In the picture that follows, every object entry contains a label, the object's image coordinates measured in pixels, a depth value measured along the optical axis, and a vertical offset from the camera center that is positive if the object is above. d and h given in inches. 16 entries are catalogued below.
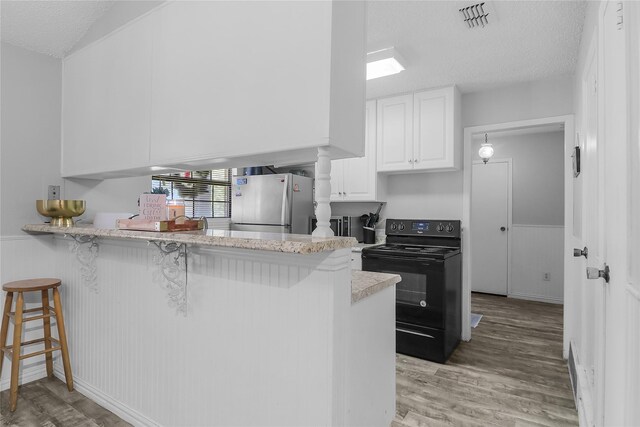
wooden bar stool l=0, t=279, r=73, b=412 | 82.8 -28.0
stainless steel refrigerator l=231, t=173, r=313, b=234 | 144.3 +4.6
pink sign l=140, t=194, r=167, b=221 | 64.4 +1.2
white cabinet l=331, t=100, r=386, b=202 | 142.9 +15.6
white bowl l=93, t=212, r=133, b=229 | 77.5 -1.2
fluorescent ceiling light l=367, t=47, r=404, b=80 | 97.0 +44.6
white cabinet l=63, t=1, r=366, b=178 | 49.3 +22.1
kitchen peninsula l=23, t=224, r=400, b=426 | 50.1 -21.1
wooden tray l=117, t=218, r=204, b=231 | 62.1 -2.1
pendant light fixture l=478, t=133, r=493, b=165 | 178.2 +32.9
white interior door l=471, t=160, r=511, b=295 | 206.7 -7.9
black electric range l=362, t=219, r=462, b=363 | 114.4 -26.4
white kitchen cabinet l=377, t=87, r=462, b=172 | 127.5 +31.7
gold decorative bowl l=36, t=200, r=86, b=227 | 88.9 +1.0
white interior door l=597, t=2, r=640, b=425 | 39.9 -0.7
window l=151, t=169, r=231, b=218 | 149.4 +10.8
